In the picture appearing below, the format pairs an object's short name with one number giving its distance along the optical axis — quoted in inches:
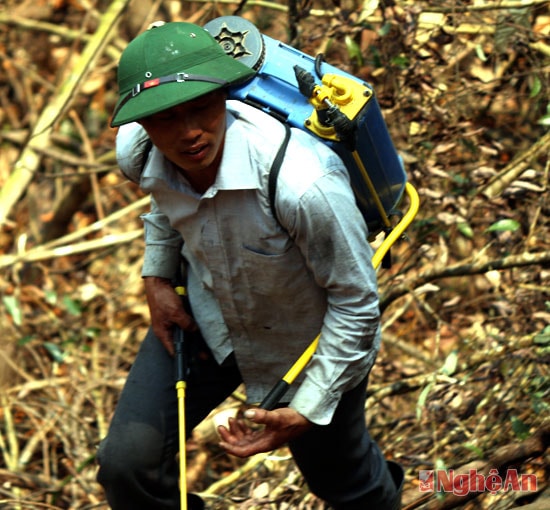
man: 194.4
